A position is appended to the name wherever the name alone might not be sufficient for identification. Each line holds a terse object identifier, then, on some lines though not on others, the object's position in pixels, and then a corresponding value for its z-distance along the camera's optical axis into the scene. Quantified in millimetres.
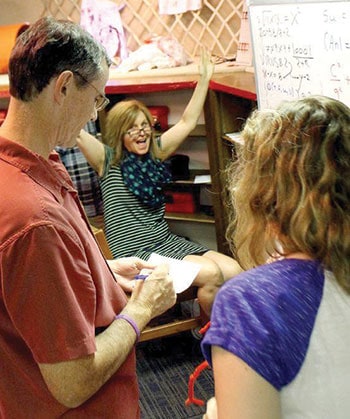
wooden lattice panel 3373
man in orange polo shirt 895
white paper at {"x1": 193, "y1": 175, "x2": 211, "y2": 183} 2768
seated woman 2383
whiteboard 1386
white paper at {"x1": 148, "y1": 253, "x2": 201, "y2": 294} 1749
